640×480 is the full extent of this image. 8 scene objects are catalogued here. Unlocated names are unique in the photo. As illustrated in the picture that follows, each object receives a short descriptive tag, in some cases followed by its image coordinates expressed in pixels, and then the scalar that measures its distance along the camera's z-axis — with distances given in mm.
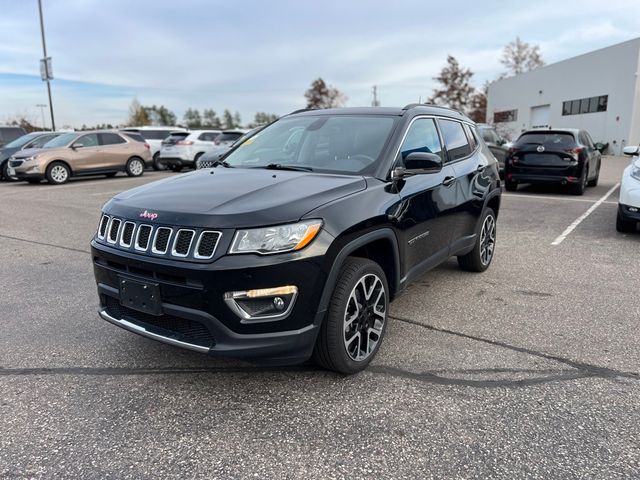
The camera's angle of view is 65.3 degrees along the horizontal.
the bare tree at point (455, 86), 55281
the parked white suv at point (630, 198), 6898
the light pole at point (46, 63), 24453
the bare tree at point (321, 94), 65538
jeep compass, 2695
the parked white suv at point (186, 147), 18656
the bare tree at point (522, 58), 64812
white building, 32469
